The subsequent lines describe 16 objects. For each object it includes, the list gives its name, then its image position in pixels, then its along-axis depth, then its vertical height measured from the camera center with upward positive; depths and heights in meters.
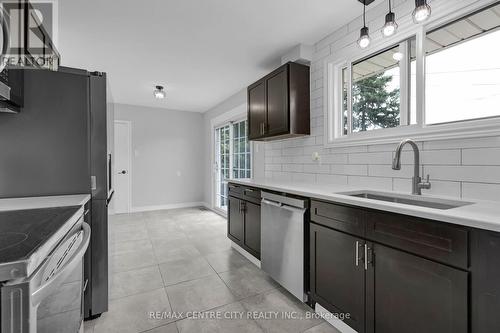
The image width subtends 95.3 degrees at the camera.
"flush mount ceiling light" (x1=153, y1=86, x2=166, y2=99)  3.98 +1.29
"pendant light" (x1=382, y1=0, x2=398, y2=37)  1.43 +0.88
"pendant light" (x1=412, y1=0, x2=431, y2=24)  1.25 +0.85
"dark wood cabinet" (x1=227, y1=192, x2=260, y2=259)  2.46 -0.70
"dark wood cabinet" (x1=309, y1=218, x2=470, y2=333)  0.99 -0.65
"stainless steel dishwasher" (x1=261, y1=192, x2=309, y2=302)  1.80 -0.65
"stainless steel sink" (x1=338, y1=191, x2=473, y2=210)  1.43 -0.24
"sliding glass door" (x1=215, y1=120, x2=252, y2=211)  4.39 +0.20
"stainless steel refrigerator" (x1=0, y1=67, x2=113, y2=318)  1.50 +0.13
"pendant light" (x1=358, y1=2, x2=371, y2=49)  1.62 +0.90
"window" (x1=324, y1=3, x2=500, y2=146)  1.44 +0.62
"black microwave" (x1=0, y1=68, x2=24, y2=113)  1.24 +0.44
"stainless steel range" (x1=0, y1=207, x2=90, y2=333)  0.59 -0.32
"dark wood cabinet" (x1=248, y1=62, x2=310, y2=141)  2.51 +0.74
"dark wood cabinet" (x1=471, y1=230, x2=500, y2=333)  0.87 -0.46
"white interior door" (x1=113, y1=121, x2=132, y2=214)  5.13 +0.00
